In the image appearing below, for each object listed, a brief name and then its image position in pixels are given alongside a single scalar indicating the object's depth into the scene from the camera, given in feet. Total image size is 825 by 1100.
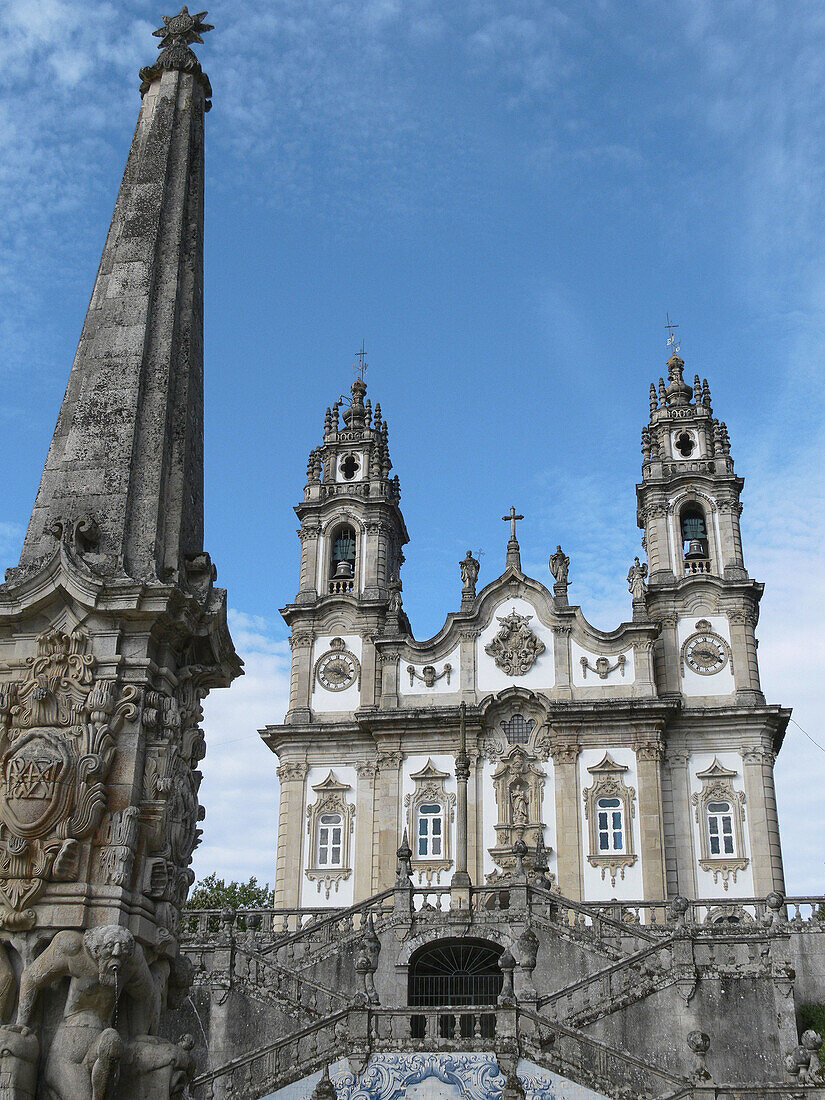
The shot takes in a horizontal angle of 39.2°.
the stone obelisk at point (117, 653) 24.71
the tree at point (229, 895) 161.48
